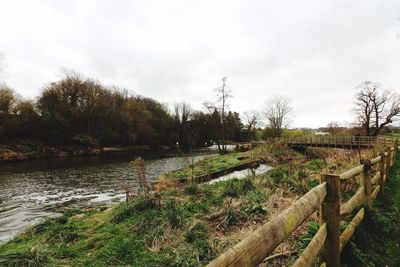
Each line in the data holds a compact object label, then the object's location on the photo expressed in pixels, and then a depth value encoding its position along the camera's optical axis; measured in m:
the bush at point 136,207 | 6.84
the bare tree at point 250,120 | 56.71
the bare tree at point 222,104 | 35.50
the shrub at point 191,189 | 8.68
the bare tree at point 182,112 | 71.00
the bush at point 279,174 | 9.51
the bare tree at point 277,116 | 57.41
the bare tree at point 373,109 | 37.47
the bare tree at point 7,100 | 37.16
